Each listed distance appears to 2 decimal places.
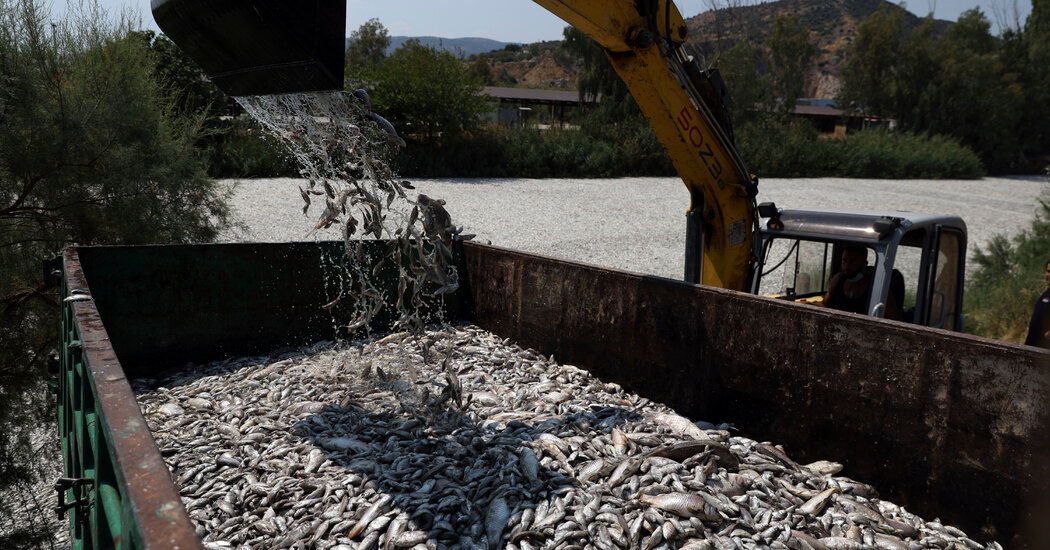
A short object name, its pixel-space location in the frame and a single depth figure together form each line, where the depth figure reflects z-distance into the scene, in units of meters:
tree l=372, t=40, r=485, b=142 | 19.59
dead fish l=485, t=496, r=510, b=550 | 2.64
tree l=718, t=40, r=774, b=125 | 30.92
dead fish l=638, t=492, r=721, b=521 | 2.75
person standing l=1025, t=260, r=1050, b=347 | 4.75
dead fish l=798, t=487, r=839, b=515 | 2.89
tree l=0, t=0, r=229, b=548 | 5.77
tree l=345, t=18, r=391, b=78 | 41.33
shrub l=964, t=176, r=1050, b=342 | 7.57
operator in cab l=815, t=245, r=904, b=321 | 4.15
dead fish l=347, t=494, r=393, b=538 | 2.66
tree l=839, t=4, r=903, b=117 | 39.34
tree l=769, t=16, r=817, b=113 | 44.94
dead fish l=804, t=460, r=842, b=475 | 3.17
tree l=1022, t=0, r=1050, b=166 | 37.72
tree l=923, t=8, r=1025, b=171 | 35.69
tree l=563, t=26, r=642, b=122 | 25.59
